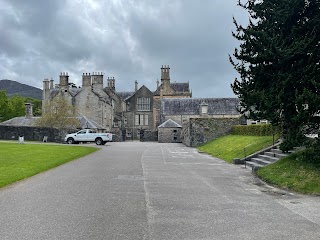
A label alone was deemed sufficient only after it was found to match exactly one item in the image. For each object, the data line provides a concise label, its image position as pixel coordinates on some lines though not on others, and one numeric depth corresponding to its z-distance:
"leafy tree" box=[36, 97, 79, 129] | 38.24
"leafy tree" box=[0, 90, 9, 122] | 59.06
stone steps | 12.27
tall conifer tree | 10.33
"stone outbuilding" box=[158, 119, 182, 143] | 46.85
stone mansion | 50.24
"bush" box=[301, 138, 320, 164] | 9.93
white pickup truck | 32.19
